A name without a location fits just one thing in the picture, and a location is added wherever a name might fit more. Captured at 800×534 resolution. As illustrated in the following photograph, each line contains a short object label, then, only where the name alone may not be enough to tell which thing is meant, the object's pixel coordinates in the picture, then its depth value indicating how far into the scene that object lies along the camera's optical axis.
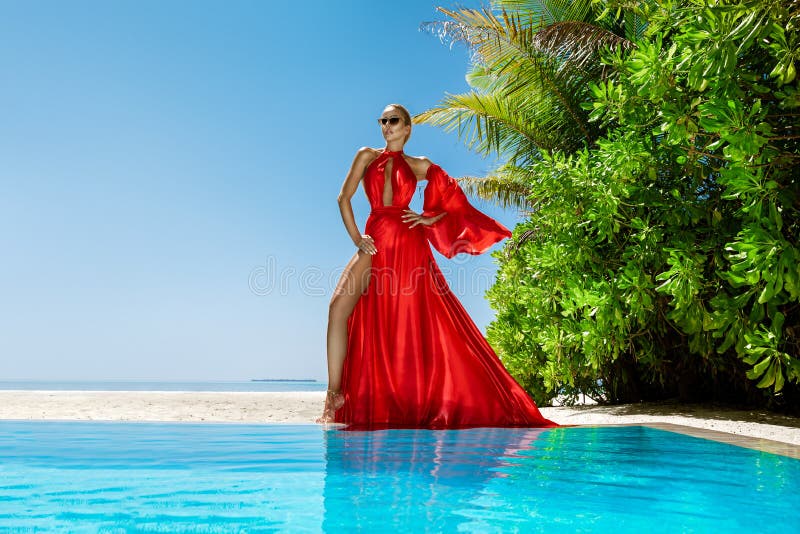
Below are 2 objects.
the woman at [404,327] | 5.82
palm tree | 10.78
